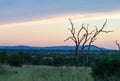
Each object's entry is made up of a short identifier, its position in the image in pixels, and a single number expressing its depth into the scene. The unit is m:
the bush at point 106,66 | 13.73
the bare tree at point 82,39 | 37.06
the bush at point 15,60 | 34.15
